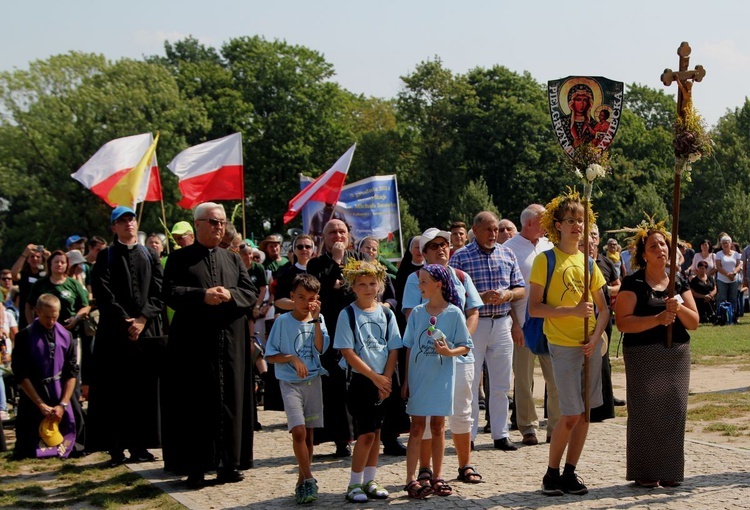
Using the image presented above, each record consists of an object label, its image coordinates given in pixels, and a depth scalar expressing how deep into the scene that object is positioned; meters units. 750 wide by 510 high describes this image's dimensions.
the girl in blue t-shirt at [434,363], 7.39
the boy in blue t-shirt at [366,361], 7.38
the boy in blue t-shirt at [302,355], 7.73
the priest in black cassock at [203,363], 8.27
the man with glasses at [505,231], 11.35
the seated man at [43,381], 10.08
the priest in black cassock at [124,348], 9.52
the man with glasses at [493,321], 9.38
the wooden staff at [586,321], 7.02
